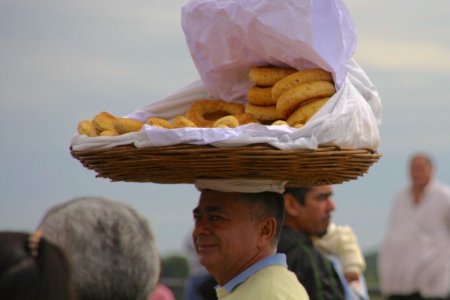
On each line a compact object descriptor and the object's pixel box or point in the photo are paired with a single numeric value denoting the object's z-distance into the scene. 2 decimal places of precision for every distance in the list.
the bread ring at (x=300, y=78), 6.77
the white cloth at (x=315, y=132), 6.10
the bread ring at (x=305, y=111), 6.55
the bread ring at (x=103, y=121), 6.63
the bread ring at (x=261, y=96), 7.03
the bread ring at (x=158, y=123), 6.42
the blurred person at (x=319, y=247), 9.70
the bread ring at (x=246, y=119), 6.80
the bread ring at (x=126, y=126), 6.49
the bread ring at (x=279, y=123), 6.35
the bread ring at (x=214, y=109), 7.35
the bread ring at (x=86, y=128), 6.60
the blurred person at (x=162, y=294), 11.94
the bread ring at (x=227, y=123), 6.29
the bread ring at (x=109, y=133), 6.49
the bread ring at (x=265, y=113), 7.00
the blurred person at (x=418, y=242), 17.21
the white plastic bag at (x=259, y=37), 6.83
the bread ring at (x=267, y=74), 7.05
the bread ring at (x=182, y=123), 6.44
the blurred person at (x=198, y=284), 12.17
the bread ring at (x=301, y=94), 6.64
